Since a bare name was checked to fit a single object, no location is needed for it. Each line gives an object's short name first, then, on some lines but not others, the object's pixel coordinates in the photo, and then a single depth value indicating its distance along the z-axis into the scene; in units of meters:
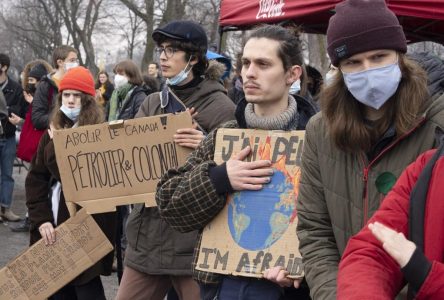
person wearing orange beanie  4.40
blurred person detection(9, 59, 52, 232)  8.20
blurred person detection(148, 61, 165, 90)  13.25
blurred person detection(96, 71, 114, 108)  13.39
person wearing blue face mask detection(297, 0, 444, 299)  2.27
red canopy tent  5.51
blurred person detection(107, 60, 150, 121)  8.42
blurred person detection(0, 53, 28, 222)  9.30
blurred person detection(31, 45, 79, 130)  7.55
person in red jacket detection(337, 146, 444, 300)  1.79
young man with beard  2.92
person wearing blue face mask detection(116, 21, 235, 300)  3.87
